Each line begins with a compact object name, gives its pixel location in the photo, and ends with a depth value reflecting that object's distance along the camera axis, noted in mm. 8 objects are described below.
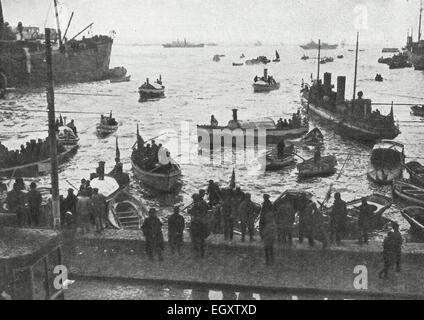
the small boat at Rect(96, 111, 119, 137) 46125
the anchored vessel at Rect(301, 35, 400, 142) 39062
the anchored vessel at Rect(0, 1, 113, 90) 88750
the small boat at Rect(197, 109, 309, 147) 39094
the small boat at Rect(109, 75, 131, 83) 109688
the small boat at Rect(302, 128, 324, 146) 39156
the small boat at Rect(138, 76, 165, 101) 77438
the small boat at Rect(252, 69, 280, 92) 85375
